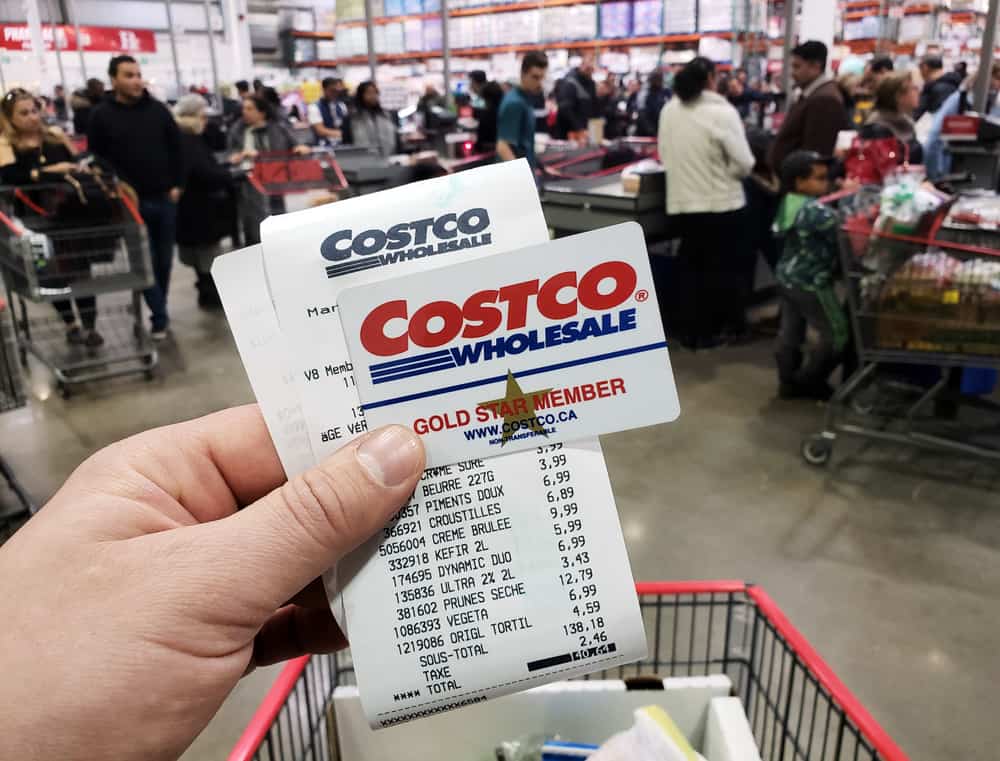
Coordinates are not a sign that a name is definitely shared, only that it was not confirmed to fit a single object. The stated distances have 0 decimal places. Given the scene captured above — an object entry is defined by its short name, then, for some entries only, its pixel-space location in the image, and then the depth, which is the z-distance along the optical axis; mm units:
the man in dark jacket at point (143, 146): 4648
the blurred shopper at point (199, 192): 5445
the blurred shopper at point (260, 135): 6160
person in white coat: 4297
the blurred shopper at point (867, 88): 6508
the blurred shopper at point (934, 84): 7035
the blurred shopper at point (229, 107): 10320
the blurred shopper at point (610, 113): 9836
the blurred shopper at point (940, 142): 5082
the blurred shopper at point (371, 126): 7219
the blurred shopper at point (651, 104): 8786
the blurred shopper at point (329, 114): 8422
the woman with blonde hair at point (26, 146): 4195
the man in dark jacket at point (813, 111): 4512
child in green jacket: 3580
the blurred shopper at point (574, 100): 8773
